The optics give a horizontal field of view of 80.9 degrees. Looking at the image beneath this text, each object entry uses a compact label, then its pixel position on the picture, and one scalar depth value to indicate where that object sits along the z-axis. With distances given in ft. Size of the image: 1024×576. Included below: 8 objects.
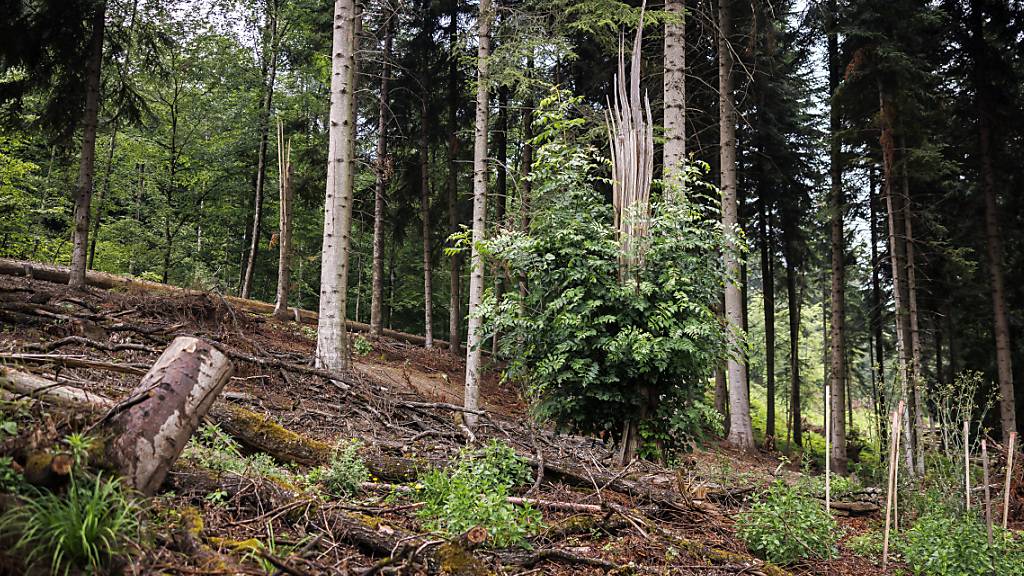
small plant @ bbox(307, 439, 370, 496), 13.71
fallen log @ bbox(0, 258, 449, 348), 39.14
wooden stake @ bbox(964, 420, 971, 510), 20.16
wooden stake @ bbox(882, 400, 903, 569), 18.19
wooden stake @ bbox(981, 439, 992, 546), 17.31
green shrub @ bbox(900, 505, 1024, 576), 15.67
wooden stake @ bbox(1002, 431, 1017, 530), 19.66
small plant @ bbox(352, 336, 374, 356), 44.83
